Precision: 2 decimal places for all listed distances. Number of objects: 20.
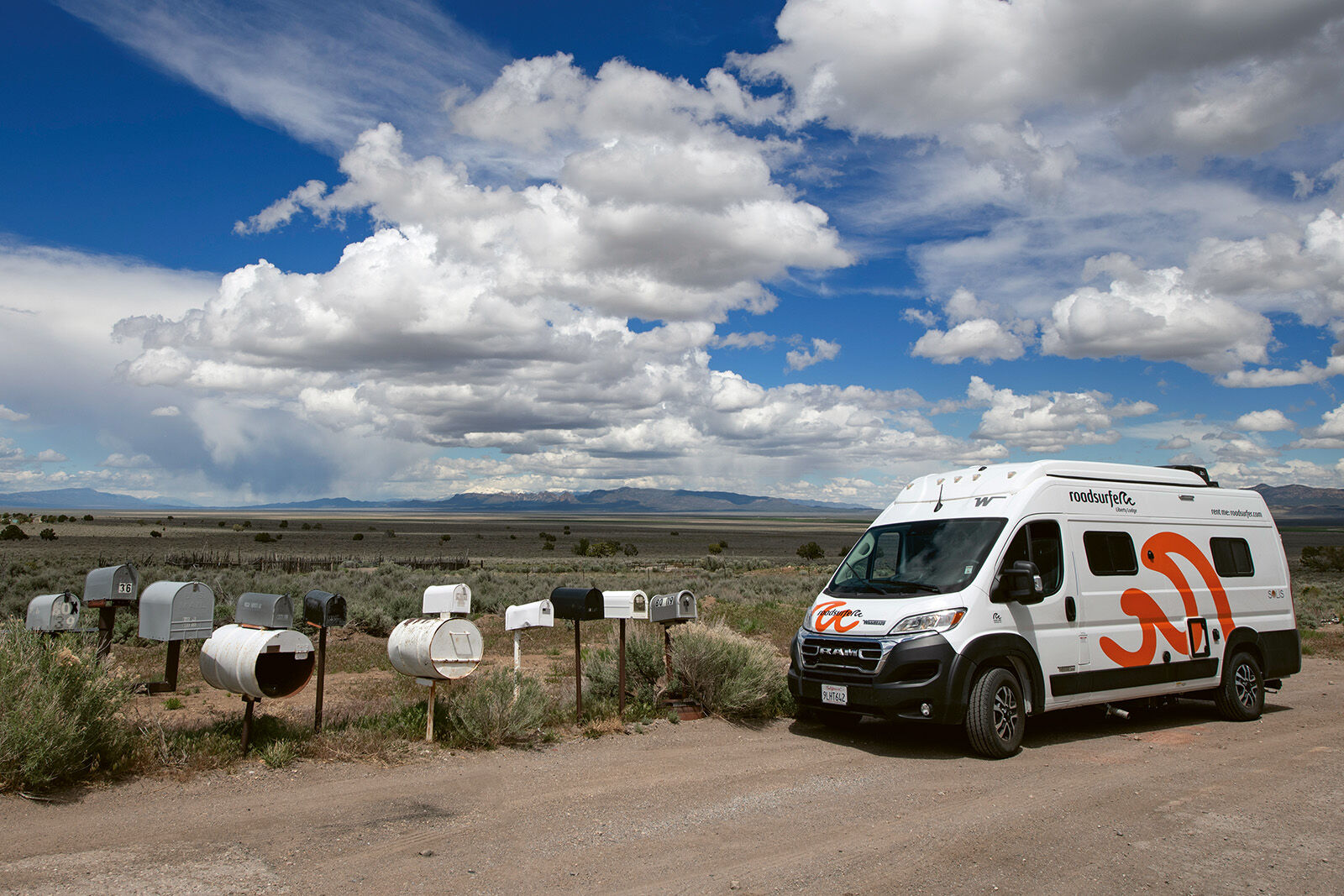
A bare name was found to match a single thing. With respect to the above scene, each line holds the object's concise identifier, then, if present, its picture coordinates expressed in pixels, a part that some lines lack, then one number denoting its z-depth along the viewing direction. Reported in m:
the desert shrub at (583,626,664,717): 10.09
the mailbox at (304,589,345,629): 7.27
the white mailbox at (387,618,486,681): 7.73
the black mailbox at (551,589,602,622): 8.72
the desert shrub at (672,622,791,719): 9.61
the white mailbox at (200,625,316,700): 6.81
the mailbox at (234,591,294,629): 7.26
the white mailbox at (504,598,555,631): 8.52
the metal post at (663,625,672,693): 9.94
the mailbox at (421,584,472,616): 8.05
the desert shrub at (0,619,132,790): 5.83
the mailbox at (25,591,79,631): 7.48
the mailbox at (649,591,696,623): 9.27
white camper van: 7.84
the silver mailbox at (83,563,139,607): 7.51
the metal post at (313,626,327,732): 7.68
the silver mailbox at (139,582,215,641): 7.12
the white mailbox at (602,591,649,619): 8.98
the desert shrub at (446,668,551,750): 8.01
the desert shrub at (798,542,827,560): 57.22
